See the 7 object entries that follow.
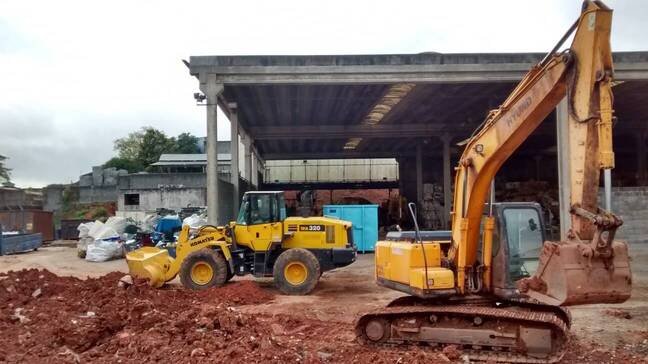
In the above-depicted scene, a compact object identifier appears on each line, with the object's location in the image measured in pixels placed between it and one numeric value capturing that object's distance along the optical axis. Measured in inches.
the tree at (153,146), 2406.5
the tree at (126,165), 2190.0
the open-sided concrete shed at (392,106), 689.0
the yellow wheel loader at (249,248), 478.6
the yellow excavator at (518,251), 199.5
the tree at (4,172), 2117.6
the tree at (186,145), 2429.9
